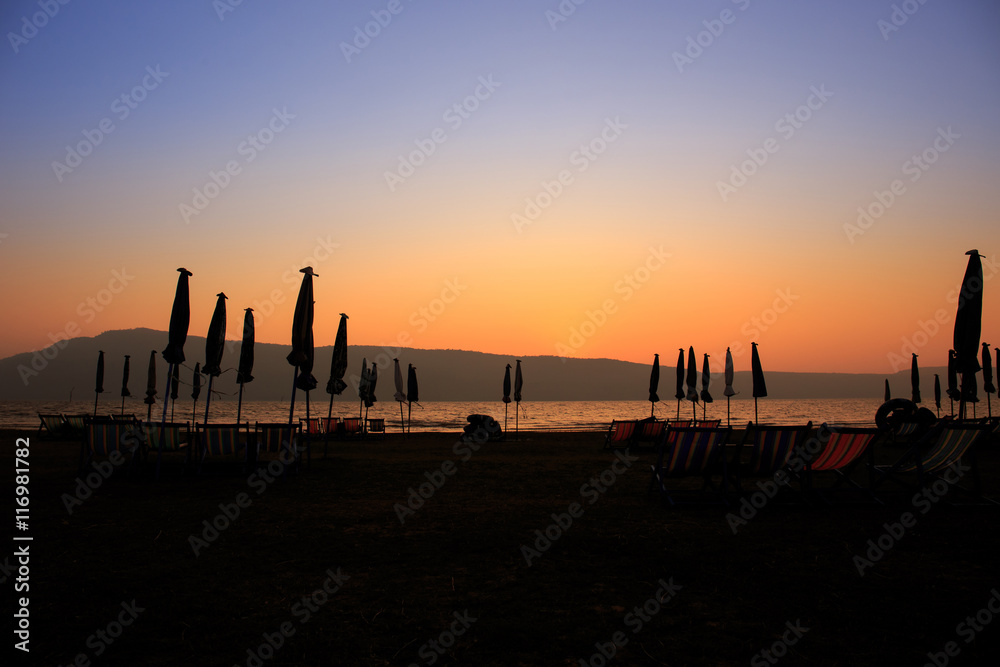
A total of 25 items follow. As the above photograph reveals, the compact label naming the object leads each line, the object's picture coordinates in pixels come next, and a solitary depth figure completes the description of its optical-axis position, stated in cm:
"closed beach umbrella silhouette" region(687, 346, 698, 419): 2144
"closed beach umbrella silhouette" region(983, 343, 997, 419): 2062
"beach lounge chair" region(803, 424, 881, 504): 740
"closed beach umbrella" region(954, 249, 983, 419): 822
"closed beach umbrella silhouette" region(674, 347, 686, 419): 2253
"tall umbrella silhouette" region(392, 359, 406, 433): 2343
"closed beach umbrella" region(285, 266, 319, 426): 1088
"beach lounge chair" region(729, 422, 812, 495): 737
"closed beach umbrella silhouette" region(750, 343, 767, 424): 1730
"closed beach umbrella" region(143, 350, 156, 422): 2090
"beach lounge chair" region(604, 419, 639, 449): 1656
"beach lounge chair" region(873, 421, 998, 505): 705
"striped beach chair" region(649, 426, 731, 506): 739
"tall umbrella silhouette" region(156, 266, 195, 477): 981
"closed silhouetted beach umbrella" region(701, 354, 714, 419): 2292
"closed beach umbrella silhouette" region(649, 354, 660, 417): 2255
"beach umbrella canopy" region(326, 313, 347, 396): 1481
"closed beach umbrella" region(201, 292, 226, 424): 1112
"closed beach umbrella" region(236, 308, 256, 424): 1265
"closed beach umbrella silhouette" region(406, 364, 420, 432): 2380
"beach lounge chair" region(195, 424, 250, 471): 952
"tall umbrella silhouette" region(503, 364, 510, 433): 2536
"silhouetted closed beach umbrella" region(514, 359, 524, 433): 2454
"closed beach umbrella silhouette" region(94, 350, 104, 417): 2139
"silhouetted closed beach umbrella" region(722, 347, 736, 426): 2127
